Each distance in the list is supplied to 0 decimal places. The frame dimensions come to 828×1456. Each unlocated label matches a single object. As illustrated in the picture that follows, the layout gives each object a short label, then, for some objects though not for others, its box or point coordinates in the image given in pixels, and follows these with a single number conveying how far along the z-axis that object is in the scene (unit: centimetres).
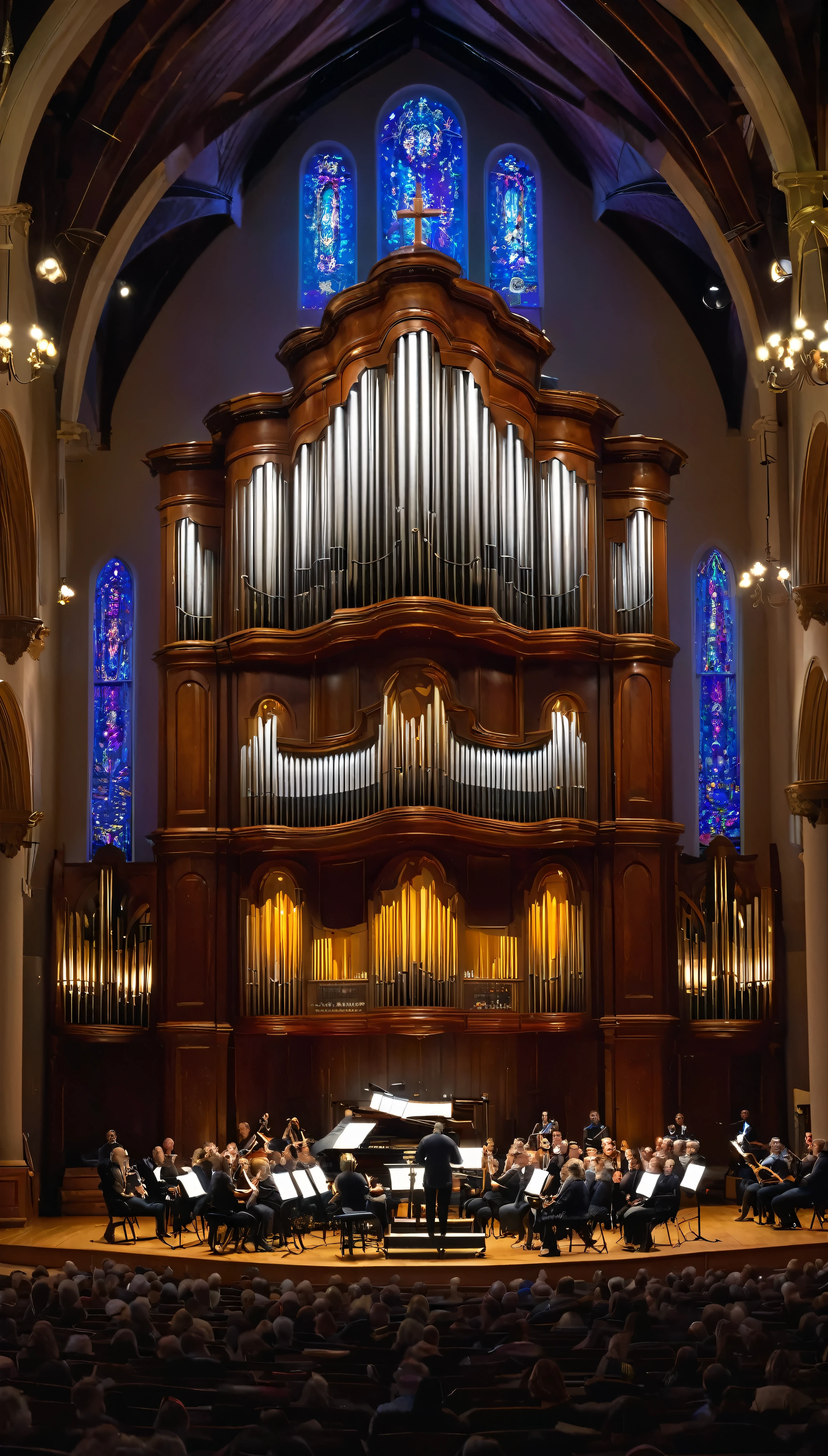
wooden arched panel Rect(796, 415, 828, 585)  1702
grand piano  1645
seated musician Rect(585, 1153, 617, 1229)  1518
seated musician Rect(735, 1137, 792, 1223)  1628
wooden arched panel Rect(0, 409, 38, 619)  1766
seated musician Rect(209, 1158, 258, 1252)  1477
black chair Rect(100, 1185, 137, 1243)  1570
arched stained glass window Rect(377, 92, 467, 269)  2356
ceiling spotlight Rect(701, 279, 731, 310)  2259
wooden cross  1975
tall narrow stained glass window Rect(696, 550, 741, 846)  2212
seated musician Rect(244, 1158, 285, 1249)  1505
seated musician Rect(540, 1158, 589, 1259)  1481
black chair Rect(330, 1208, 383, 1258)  1459
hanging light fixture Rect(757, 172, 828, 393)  1518
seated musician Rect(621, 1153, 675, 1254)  1477
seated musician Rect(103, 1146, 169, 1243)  1577
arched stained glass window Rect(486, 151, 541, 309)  2347
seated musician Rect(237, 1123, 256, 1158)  1734
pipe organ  1897
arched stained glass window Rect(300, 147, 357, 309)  2356
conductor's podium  1484
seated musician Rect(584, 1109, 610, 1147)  1823
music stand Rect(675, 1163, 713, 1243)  1477
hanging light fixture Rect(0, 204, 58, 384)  1243
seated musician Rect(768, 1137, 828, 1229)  1566
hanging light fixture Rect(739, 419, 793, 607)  1673
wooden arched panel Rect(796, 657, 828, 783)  1816
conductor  1478
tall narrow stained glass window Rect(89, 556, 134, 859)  2230
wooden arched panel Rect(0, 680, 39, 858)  1802
